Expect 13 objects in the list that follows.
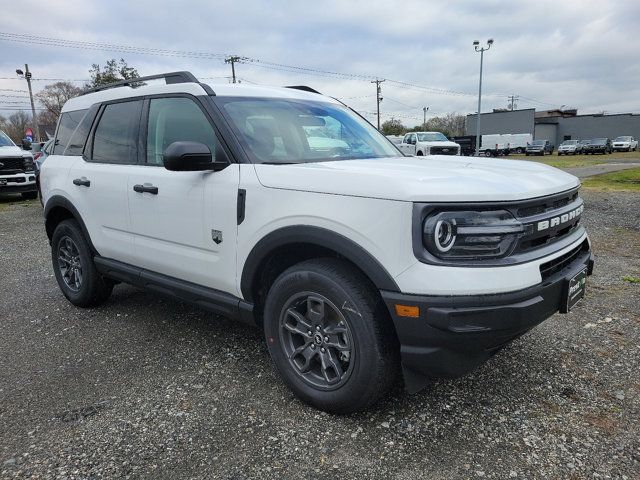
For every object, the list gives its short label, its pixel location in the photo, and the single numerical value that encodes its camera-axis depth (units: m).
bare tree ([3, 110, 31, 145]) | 69.12
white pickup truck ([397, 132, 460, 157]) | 22.91
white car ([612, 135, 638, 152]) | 50.47
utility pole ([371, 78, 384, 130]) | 67.00
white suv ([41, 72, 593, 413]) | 2.21
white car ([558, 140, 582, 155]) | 46.91
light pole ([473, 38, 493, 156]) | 34.41
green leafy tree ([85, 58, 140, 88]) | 31.05
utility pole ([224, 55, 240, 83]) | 47.47
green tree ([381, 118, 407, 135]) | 70.50
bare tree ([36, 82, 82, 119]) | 58.02
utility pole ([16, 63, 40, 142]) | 40.31
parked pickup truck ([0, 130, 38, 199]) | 12.90
